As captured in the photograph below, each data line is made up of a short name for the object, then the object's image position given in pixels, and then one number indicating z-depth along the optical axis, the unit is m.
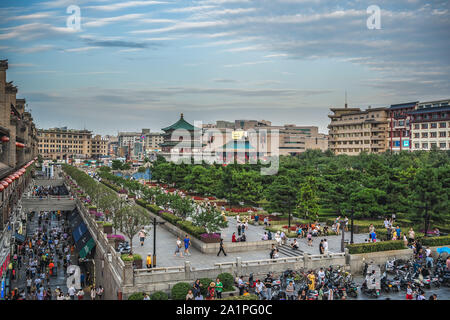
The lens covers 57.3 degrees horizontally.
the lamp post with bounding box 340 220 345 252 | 26.75
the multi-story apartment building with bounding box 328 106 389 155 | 109.56
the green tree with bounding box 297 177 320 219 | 35.44
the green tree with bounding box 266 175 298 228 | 37.62
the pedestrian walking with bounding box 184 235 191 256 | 25.94
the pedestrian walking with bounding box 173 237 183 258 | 25.69
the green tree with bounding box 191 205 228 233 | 28.17
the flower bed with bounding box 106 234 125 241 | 26.03
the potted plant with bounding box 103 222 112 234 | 29.64
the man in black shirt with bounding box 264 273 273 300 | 20.48
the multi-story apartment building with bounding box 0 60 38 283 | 27.78
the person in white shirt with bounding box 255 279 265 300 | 20.44
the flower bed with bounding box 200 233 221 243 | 27.42
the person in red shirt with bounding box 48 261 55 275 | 29.81
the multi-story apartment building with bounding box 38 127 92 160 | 185.00
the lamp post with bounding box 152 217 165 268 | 23.13
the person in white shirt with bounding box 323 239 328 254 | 26.19
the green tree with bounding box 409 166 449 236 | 32.41
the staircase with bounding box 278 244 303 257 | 27.60
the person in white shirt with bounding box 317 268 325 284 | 22.48
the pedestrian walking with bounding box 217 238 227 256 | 26.31
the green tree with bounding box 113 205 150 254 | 25.88
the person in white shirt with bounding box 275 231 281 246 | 29.11
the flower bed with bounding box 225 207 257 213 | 46.56
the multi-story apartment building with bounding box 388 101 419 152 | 100.31
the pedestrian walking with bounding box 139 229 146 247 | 28.23
